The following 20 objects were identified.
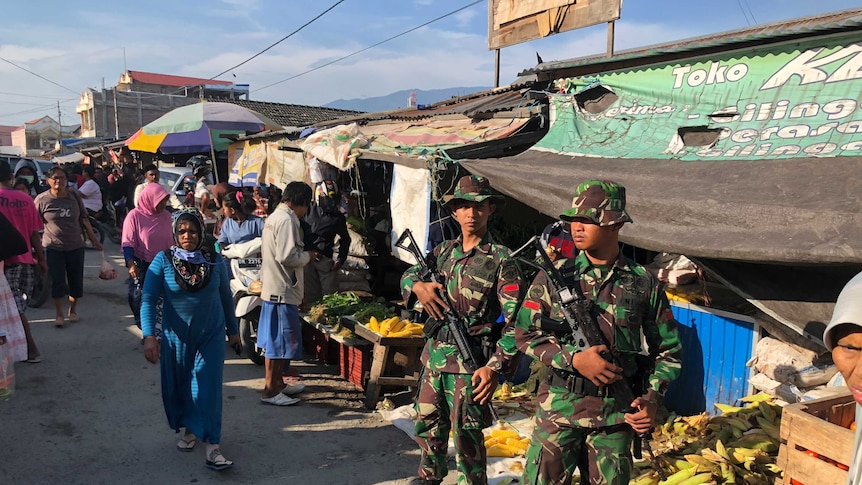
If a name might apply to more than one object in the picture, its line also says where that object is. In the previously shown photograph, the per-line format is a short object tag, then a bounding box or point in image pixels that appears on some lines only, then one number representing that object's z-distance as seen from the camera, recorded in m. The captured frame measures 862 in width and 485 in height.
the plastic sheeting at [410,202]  5.70
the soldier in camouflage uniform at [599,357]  2.75
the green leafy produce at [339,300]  6.53
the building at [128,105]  42.91
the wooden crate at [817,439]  2.71
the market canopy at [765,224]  3.14
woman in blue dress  4.16
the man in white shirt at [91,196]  13.16
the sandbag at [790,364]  4.25
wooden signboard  6.59
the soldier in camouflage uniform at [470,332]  3.54
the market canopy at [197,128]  13.85
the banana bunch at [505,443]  4.66
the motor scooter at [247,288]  6.62
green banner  4.11
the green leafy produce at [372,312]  6.20
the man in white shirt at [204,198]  10.42
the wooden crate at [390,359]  5.50
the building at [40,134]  61.44
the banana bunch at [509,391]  5.86
